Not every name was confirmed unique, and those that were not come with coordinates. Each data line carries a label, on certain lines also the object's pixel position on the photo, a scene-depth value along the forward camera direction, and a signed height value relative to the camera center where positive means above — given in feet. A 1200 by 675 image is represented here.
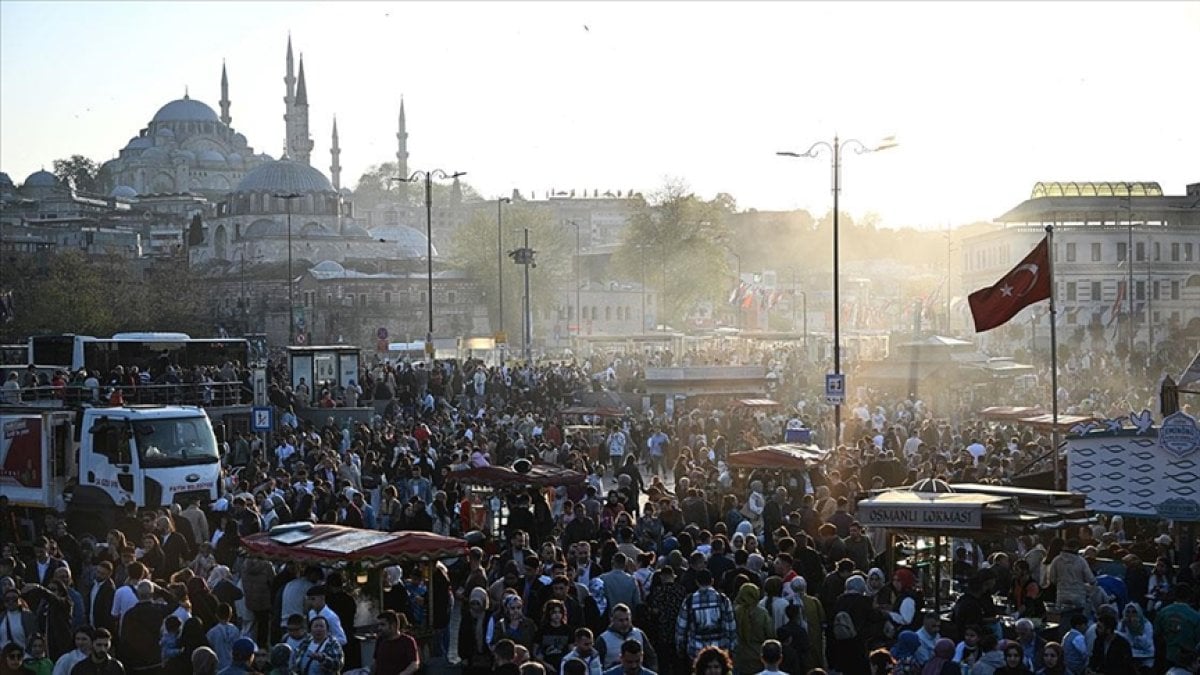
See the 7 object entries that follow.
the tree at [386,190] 576.20 +49.98
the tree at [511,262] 298.97 +12.61
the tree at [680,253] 305.73 +13.52
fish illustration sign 53.36 -5.22
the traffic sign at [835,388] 83.46 -3.58
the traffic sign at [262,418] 81.05 -4.90
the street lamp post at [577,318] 280.39 +0.73
